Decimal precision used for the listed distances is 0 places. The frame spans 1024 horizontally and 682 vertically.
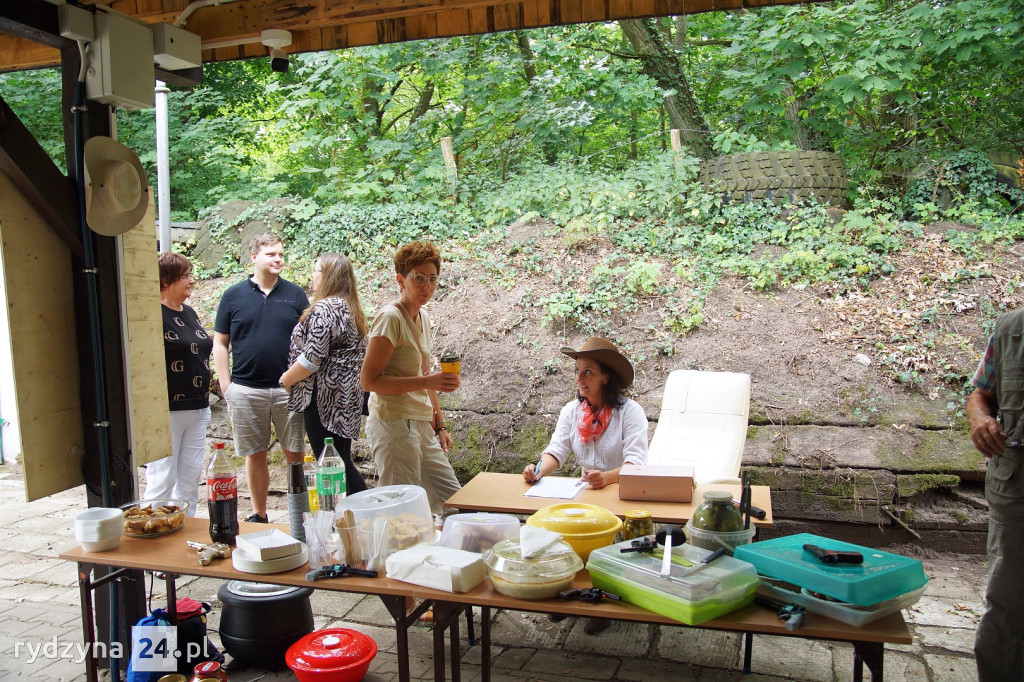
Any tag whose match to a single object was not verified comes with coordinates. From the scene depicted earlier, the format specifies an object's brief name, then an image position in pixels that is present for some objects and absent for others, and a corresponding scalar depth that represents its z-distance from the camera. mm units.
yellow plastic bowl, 2338
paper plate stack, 2365
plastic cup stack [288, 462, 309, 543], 2625
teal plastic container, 1848
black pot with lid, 2975
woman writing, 3576
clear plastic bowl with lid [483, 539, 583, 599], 2082
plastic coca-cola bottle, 2611
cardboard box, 3092
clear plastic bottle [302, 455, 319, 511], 2701
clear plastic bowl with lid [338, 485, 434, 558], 2412
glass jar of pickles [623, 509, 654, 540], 2439
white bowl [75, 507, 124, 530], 2600
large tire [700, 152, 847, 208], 7363
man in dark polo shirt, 4414
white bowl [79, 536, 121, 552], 2600
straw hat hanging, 2998
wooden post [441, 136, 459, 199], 8598
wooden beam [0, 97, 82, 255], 2775
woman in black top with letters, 4262
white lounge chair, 4008
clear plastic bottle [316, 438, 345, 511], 2588
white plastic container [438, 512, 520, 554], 2379
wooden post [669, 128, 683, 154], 8125
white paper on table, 3217
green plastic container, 1867
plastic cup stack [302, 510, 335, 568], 2416
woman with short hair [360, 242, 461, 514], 3318
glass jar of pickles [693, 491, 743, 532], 2230
